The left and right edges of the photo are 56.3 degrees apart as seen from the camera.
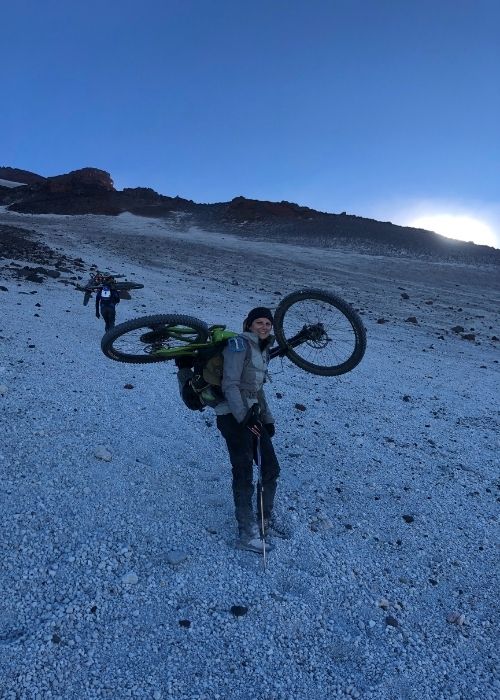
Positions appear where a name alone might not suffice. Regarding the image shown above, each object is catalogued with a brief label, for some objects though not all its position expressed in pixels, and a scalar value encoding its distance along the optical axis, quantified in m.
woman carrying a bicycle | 4.65
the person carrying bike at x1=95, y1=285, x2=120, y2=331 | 12.27
